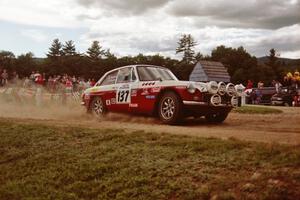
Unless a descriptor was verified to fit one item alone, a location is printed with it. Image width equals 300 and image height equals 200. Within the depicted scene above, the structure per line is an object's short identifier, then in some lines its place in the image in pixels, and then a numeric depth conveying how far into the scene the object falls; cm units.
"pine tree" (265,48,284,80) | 7939
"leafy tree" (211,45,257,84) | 7662
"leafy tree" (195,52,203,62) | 9843
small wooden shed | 4856
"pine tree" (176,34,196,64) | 10462
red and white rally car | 1087
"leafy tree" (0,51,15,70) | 6971
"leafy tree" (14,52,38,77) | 6919
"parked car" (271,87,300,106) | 2804
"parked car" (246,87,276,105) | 3108
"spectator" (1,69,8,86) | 2848
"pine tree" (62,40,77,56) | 9800
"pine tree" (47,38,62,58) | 9838
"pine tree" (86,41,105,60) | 9012
